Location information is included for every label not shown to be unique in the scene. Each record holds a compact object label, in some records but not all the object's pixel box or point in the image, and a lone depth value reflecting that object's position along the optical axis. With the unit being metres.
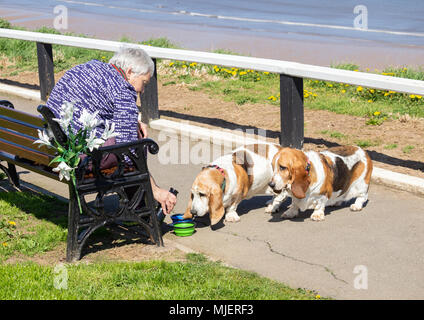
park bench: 10.28
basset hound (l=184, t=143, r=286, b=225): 11.77
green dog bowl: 11.66
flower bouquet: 9.73
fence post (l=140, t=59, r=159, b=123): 17.49
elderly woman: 10.69
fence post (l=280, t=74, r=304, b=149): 14.69
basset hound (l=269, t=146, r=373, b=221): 11.60
